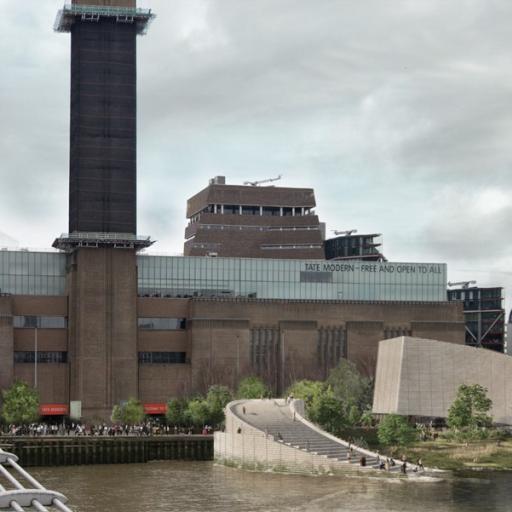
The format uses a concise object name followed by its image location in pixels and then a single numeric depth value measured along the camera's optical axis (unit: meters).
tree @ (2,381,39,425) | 140.88
